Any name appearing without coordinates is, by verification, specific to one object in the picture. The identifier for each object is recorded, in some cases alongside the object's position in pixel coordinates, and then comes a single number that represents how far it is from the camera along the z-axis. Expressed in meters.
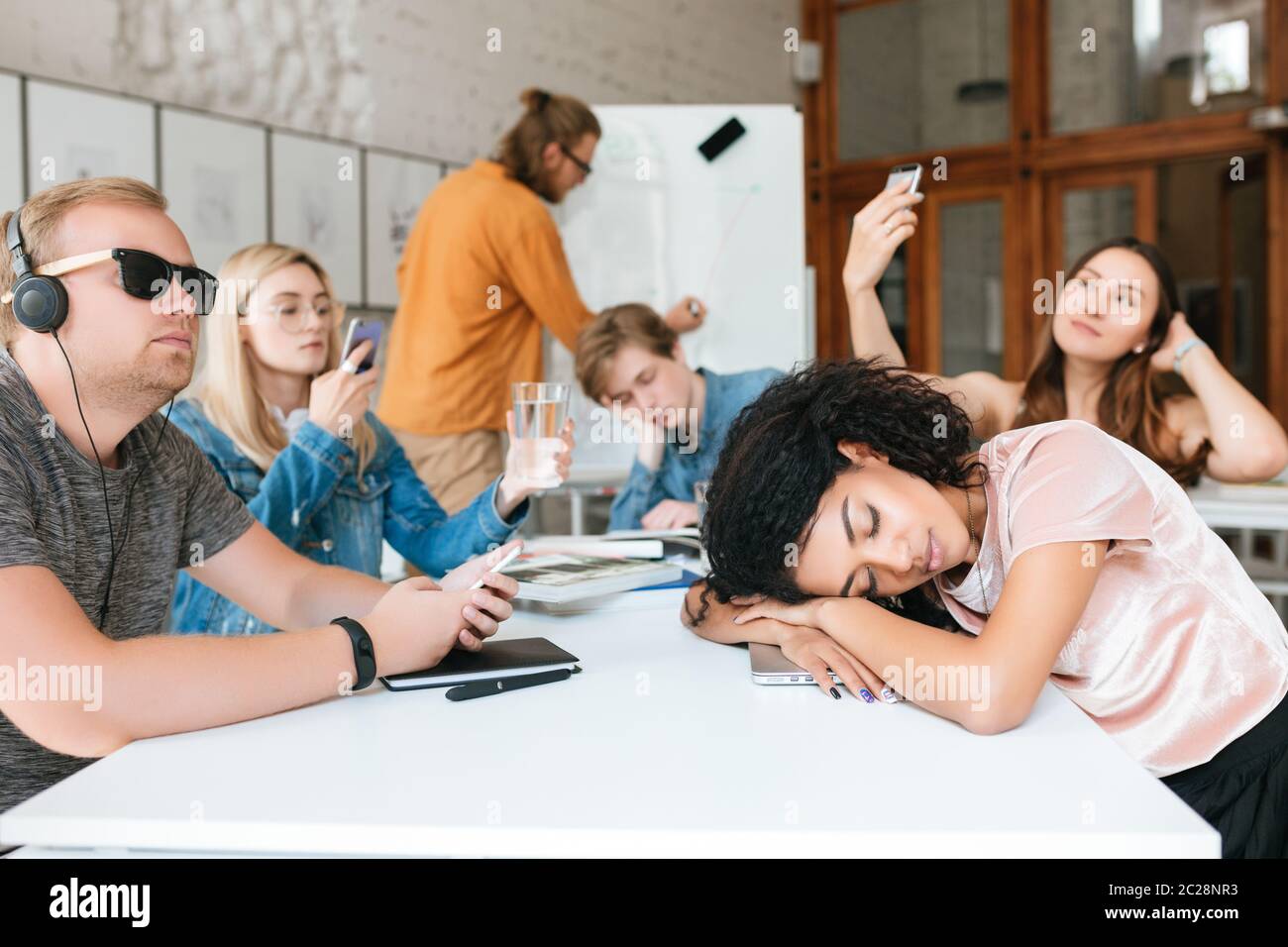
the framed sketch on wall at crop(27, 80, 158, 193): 2.81
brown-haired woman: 2.43
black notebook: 1.06
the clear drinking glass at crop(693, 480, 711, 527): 1.56
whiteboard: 3.79
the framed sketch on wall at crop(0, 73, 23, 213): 2.71
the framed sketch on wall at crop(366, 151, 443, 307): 3.94
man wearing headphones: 0.88
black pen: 1.01
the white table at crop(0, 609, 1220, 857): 0.69
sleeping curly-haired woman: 1.02
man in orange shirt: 3.01
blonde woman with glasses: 1.68
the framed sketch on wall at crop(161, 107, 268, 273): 3.19
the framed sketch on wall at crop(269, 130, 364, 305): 3.56
